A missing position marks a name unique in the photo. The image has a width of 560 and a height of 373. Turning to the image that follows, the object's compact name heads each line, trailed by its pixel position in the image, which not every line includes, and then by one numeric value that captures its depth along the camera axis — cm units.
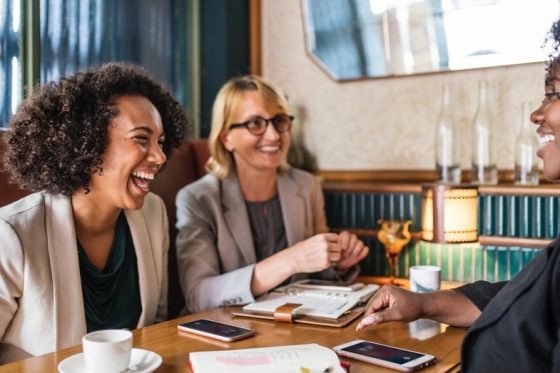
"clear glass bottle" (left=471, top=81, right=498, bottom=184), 254
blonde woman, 213
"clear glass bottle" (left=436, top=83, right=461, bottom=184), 261
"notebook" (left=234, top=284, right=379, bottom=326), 160
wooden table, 123
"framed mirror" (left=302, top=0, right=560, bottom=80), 252
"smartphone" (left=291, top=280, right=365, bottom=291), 192
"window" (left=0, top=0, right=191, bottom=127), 229
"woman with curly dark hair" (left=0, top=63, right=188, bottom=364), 154
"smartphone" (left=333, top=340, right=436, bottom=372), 121
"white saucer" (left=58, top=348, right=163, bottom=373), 115
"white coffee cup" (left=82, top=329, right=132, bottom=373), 110
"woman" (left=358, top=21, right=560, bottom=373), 111
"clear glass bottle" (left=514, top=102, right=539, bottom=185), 244
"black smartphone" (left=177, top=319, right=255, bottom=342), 142
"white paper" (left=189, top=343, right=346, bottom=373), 115
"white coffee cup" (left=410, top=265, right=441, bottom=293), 183
